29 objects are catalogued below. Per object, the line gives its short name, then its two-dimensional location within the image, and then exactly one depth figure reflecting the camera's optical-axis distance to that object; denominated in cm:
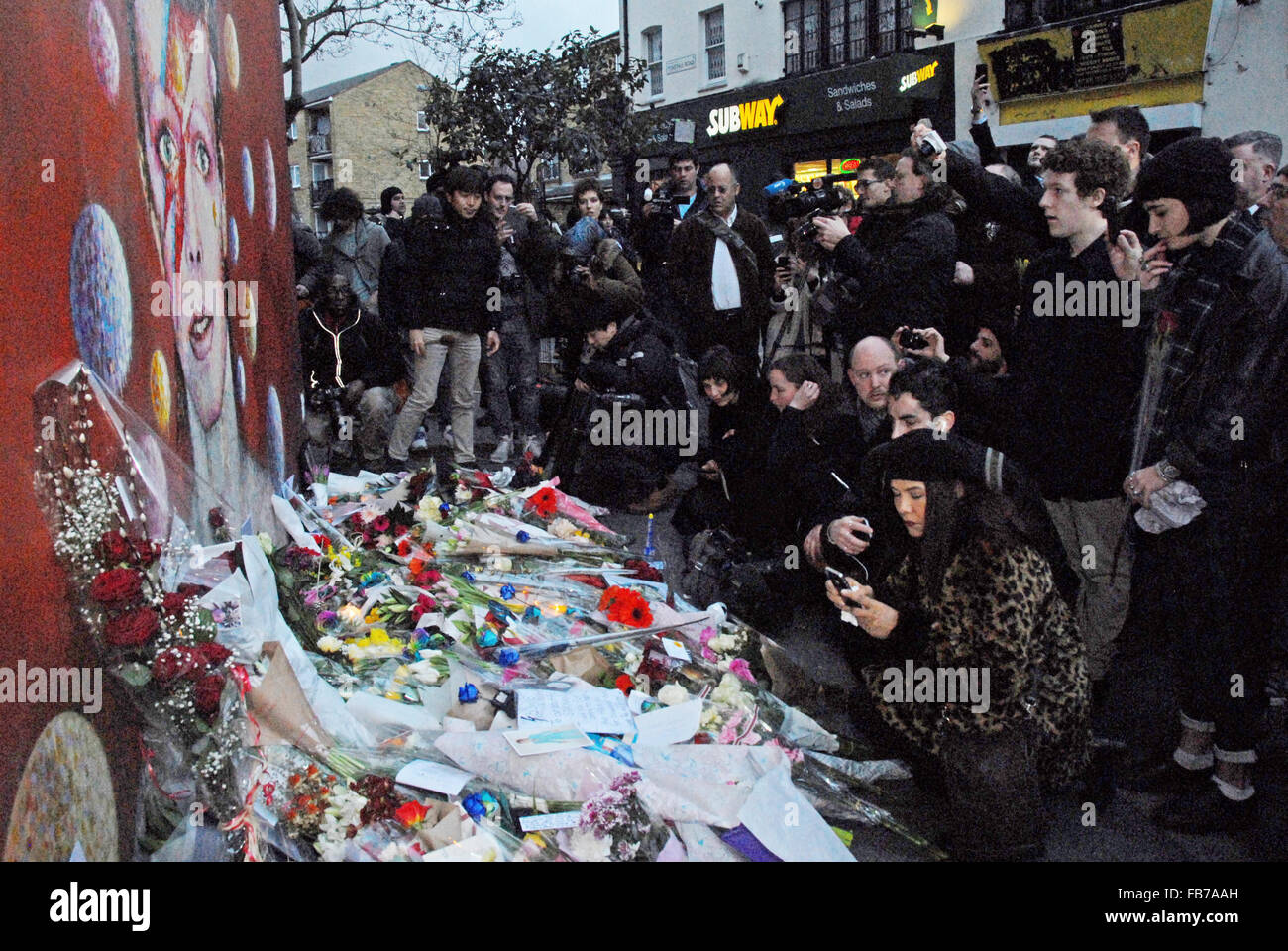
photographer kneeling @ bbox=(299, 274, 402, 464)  749
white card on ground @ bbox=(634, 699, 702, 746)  331
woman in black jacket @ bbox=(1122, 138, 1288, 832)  329
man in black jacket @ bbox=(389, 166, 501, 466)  711
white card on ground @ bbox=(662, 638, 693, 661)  393
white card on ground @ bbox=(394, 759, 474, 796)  289
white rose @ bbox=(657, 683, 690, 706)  359
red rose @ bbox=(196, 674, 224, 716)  256
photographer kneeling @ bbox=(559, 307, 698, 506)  665
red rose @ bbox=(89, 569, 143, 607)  242
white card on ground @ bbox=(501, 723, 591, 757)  307
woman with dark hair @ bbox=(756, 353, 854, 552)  500
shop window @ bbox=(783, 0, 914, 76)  1833
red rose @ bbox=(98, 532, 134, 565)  254
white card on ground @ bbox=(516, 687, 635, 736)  329
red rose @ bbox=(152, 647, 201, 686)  251
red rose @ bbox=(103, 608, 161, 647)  246
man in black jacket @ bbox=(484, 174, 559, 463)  795
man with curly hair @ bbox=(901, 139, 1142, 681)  398
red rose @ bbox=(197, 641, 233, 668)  262
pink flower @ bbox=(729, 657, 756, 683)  393
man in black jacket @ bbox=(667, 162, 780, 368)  696
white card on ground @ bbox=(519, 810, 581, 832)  286
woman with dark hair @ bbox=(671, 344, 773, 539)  542
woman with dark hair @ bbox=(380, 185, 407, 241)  1014
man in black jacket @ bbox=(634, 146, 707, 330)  792
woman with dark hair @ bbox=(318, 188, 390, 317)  841
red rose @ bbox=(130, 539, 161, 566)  266
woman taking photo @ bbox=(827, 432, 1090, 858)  307
